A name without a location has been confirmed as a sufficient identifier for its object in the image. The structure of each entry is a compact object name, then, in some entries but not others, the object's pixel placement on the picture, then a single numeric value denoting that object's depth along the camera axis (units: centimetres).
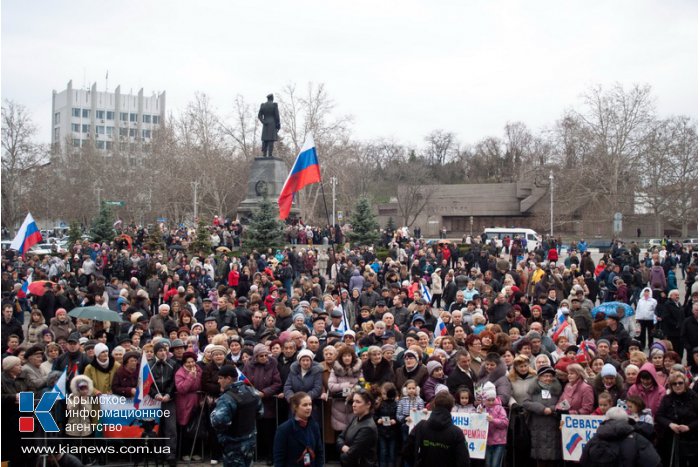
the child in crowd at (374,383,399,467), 850
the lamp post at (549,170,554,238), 5517
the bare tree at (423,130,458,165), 10156
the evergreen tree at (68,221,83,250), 3853
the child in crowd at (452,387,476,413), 845
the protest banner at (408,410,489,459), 843
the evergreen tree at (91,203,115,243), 3844
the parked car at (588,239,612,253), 4666
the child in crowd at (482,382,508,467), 845
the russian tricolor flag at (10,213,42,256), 1861
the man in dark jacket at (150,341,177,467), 938
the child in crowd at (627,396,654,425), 791
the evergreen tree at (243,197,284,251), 3228
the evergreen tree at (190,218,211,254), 3105
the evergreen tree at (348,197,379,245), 3544
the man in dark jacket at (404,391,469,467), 692
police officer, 759
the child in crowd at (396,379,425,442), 846
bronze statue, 3656
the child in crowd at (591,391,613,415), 812
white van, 4339
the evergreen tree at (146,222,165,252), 3284
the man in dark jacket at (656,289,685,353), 1441
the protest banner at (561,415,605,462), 839
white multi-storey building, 13012
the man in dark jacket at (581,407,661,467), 705
